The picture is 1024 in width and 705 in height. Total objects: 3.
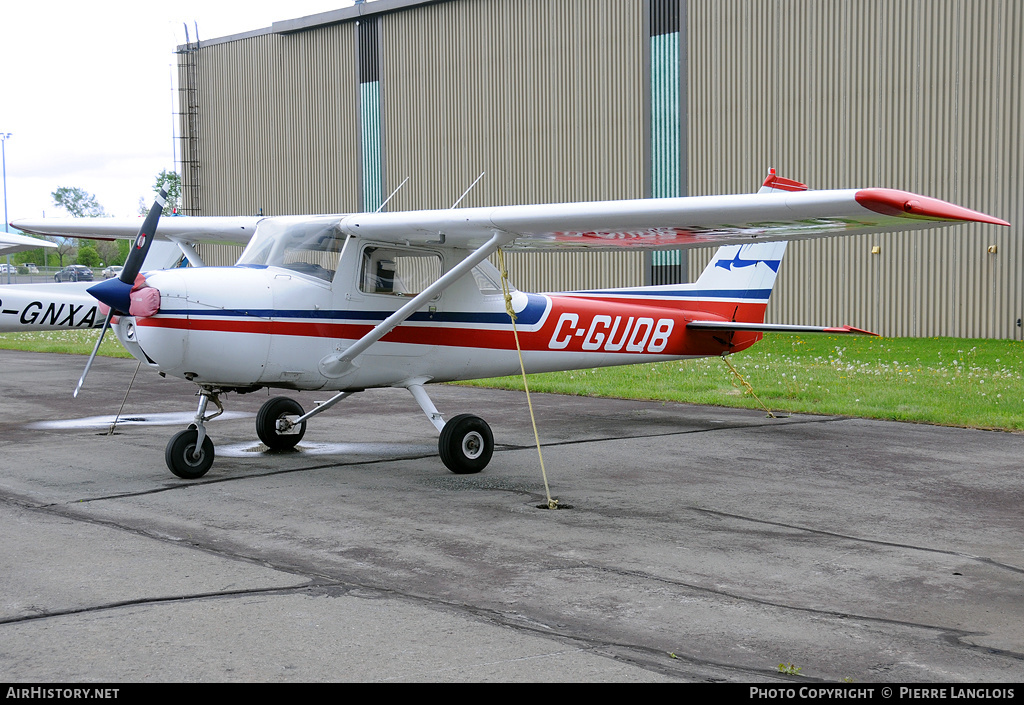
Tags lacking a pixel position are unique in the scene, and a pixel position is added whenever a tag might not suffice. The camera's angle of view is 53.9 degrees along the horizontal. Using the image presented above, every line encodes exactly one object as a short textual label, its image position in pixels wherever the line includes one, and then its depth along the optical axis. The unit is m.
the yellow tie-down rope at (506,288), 8.76
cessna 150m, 8.09
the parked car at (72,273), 70.69
